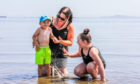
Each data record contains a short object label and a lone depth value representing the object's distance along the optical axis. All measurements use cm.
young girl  684
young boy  715
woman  738
